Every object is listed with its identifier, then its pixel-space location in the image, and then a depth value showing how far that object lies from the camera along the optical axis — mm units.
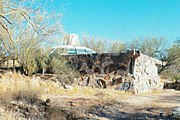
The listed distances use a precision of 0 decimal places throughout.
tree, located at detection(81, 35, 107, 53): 27703
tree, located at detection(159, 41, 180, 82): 25953
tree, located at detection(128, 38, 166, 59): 27672
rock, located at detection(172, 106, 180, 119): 6662
